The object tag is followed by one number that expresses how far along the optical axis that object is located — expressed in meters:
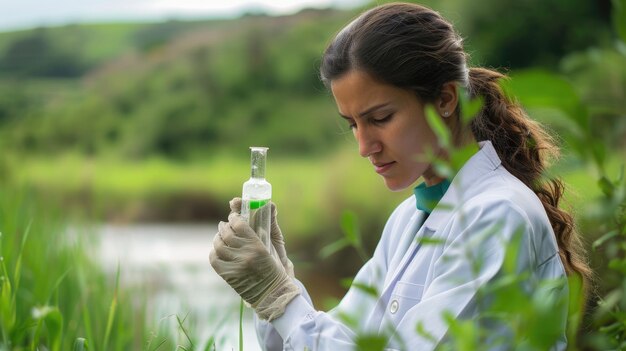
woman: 1.68
